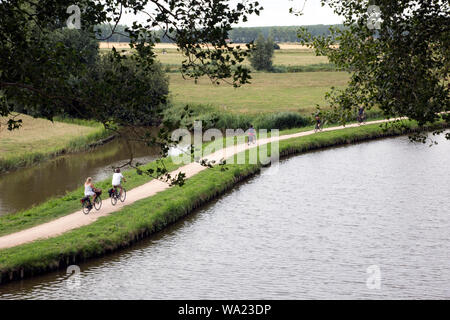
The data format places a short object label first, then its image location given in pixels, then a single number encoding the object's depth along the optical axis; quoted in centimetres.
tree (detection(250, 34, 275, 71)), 13470
